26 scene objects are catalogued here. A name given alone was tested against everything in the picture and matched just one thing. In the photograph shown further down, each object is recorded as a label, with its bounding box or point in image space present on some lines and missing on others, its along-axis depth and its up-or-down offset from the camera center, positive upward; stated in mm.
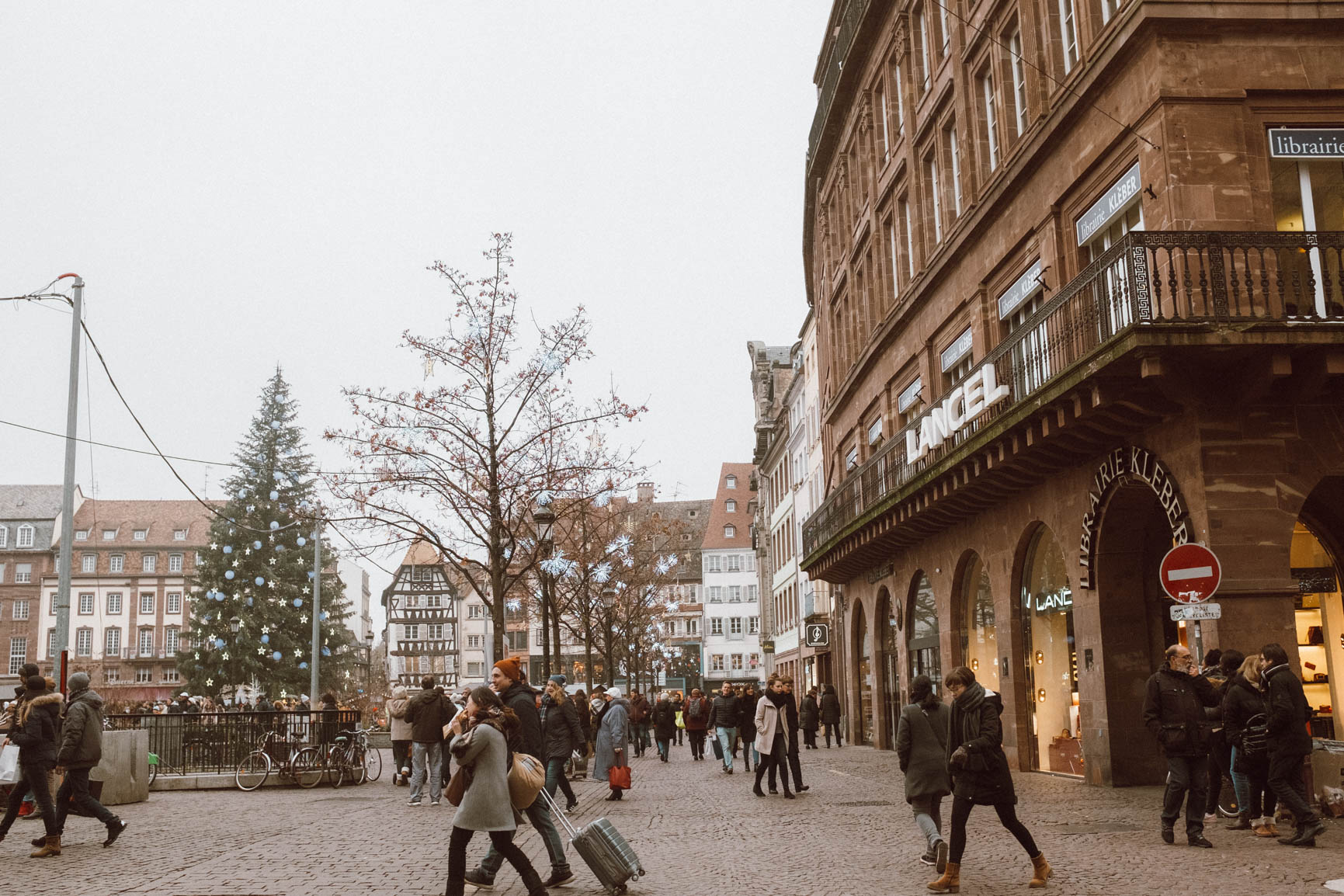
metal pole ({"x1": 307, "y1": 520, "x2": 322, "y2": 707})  43281 +2847
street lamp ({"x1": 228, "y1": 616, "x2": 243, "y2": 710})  65062 +2332
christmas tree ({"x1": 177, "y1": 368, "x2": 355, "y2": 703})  65312 +4353
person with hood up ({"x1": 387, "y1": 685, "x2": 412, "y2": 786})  22672 -907
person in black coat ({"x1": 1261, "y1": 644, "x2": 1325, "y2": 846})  11508 -607
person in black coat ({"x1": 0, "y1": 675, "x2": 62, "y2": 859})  13727 -630
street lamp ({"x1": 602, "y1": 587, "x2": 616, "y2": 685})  36594 +2074
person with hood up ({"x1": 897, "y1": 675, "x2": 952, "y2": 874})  11070 -711
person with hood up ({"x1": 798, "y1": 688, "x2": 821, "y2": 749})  32688 -1050
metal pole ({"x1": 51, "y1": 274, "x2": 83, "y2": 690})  19797 +2943
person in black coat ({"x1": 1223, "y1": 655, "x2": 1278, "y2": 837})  12094 -755
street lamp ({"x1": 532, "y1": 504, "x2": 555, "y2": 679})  27719 +2974
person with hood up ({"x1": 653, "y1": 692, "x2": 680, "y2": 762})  34875 -1281
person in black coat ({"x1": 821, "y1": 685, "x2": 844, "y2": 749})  37000 -955
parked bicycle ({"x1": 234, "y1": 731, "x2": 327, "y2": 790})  24312 -1410
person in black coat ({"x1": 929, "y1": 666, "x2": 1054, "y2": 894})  9758 -815
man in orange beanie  10609 -638
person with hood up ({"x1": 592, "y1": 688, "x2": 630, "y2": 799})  20344 -847
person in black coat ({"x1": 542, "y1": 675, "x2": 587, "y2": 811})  16031 -650
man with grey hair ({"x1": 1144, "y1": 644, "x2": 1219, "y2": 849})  11531 -577
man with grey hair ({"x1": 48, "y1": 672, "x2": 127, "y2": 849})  13969 -707
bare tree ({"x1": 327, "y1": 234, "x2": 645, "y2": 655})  29000 +5049
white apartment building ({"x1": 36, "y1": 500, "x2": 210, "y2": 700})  105438 +6692
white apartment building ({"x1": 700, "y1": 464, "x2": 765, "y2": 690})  99250 +4652
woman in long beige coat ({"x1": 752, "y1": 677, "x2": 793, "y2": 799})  19547 -849
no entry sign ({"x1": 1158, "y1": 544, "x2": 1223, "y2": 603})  12789 +866
